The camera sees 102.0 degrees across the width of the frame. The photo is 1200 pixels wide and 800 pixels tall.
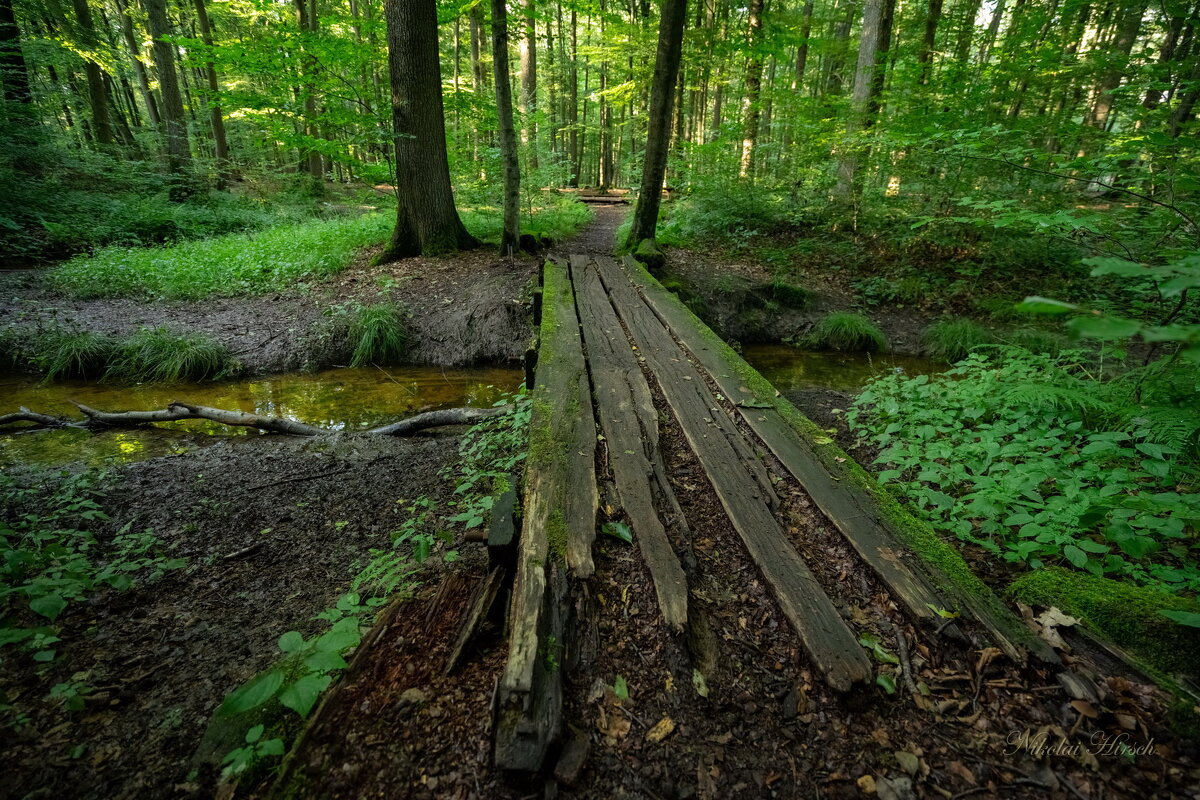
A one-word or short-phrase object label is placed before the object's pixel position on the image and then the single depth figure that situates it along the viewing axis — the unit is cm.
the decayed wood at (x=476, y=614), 181
